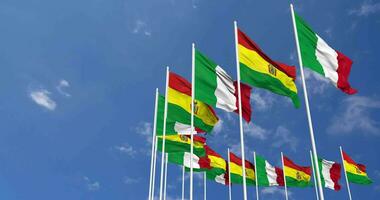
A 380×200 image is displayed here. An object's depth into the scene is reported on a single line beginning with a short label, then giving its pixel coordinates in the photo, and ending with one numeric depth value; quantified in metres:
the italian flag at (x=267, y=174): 33.78
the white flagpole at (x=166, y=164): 27.52
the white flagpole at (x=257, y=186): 32.87
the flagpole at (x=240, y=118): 12.95
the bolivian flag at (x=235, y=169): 31.61
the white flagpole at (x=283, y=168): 33.56
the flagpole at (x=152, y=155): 23.61
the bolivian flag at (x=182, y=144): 23.53
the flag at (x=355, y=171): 34.28
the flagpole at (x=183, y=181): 30.77
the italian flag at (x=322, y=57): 15.44
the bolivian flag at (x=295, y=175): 34.06
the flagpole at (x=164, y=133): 20.42
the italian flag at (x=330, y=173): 34.44
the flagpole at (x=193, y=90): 16.31
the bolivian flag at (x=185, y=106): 19.17
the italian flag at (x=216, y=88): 16.83
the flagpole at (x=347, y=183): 33.97
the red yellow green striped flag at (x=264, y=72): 15.65
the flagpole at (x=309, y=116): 11.96
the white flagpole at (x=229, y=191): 31.22
